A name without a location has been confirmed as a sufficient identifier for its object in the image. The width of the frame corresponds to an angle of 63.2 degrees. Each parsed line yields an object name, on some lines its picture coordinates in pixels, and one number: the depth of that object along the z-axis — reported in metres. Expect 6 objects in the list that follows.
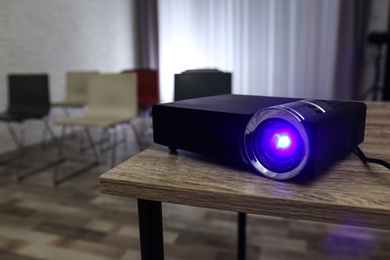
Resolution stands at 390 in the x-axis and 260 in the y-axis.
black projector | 0.47
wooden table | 0.41
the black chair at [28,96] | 2.97
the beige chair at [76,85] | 3.84
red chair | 3.89
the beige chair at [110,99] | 2.77
